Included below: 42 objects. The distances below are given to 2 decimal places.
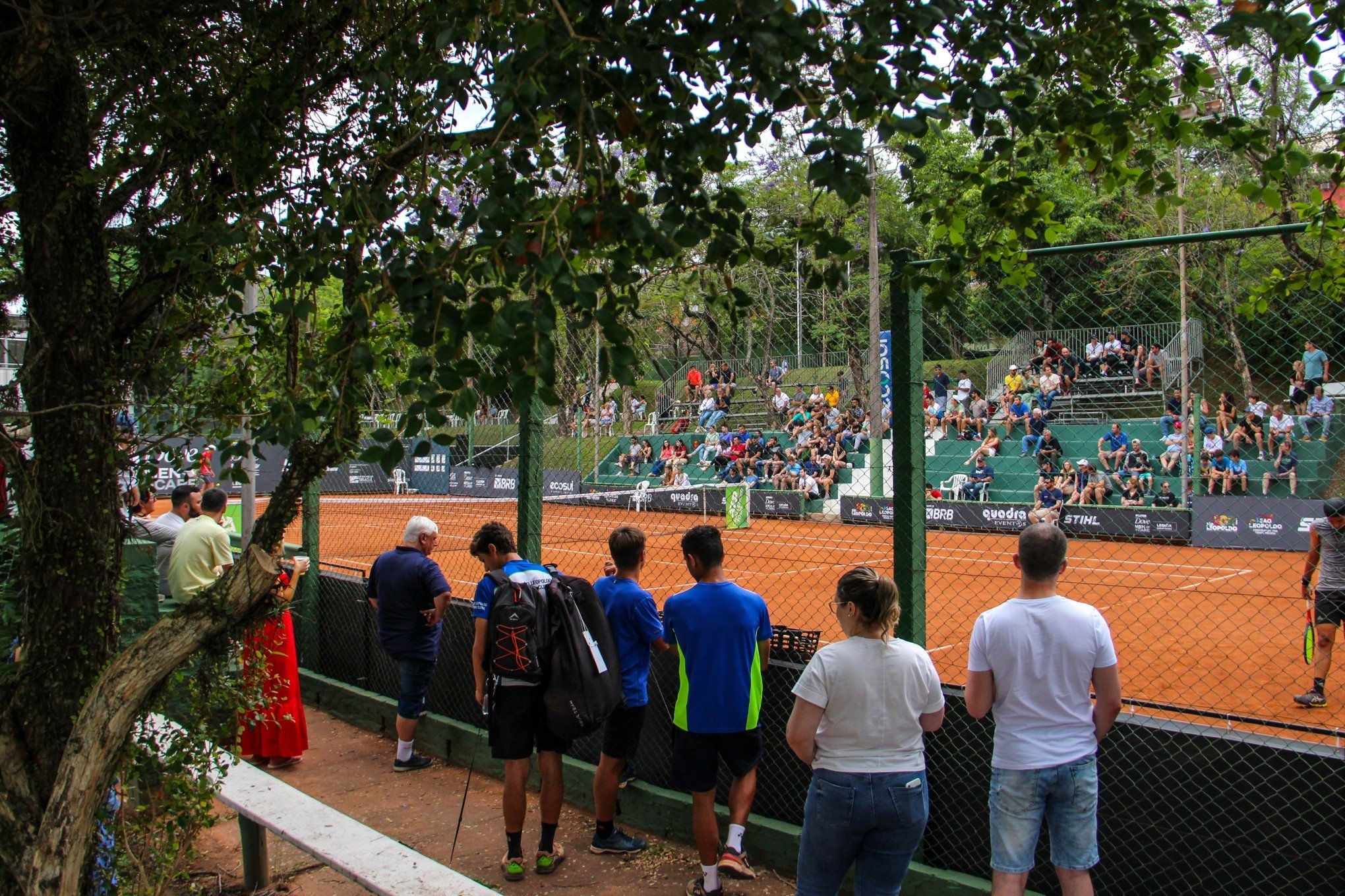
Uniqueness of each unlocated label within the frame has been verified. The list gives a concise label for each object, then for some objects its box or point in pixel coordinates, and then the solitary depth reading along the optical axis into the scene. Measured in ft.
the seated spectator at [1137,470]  33.53
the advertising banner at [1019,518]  43.24
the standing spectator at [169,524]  27.37
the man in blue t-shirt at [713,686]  15.94
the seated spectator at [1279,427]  20.07
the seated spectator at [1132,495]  37.19
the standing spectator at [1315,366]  16.17
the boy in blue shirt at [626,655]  17.71
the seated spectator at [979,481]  41.55
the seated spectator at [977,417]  29.84
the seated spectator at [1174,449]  28.19
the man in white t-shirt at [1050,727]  12.19
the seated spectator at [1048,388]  21.35
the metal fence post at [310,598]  29.30
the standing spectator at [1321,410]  19.21
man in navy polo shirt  23.20
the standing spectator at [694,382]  36.01
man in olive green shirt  23.29
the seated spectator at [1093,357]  21.16
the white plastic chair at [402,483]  90.75
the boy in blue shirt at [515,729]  17.15
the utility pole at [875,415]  25.21
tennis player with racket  25.76
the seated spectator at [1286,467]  22.16
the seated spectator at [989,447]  34.27
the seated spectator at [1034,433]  26.71
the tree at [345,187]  7.45
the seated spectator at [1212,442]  25.47
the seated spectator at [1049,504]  39.17
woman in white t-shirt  11.63
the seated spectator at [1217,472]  27.32
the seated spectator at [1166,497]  35.91
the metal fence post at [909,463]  15.94
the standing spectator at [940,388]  27.64
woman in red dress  22.74
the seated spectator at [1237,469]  25.46
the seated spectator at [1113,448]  28.12
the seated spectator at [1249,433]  21.44
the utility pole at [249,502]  25.53
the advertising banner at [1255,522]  27.99
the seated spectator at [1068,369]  21.13
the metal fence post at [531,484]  21.53
